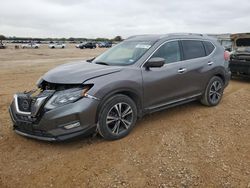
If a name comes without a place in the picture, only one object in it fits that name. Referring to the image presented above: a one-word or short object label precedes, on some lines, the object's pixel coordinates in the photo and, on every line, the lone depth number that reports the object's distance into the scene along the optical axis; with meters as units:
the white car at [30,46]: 39.74
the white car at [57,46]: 40.82
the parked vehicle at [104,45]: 44.34
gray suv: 2.62
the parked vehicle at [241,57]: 6.06
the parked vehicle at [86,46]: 38.29
